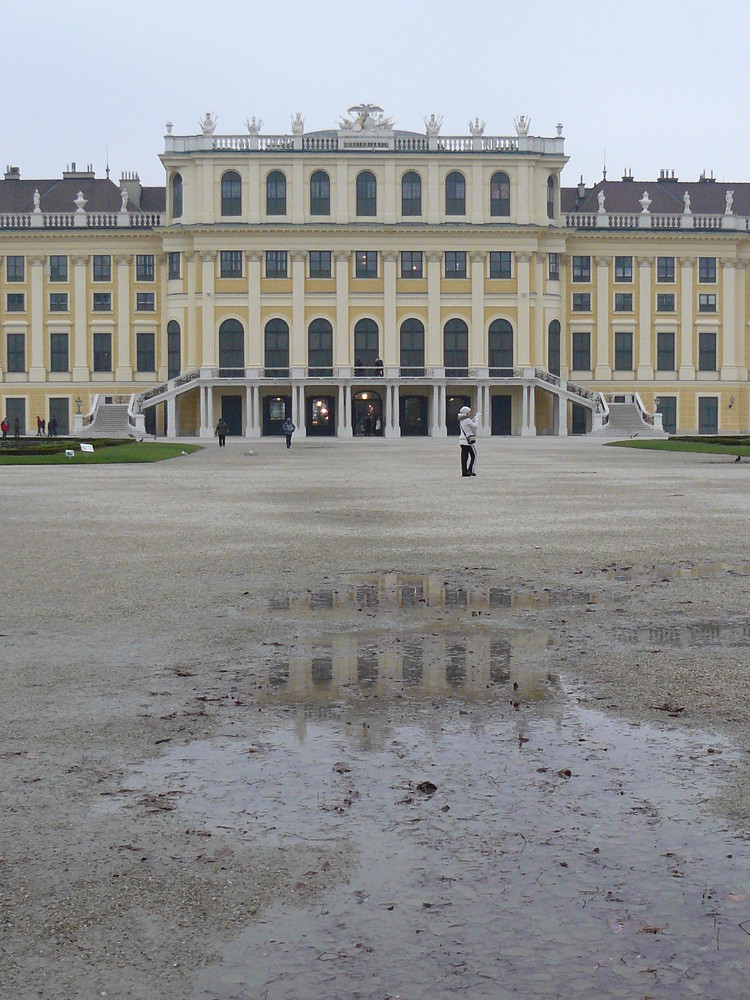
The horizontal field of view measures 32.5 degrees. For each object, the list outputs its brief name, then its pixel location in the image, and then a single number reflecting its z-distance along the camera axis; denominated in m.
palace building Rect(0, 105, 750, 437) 87.25
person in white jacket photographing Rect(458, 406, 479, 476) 29.44
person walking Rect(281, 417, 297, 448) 57.28
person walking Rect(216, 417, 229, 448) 61.43
